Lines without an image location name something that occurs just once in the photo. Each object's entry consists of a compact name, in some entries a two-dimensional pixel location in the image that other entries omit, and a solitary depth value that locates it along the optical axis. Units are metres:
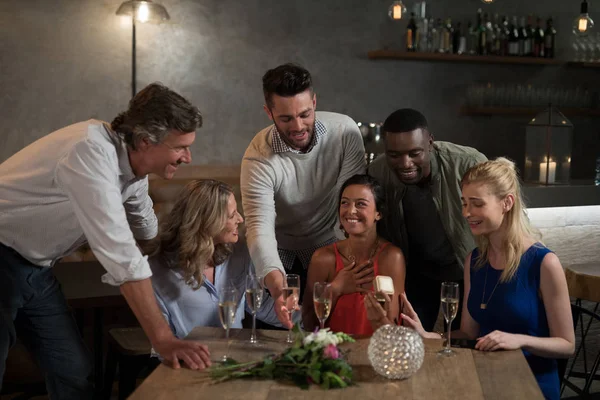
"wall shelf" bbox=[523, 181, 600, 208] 4.46
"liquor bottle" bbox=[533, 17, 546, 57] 6.32
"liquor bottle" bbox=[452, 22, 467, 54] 6.10
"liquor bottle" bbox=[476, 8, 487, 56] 6.17
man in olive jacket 2.74
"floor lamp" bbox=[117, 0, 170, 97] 5.18
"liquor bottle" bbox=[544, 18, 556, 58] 6.37
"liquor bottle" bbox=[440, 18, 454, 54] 6.05
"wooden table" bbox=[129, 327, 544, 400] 1.83
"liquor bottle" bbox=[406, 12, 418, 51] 5.96
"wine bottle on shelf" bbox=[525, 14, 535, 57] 6.30
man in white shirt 2.05
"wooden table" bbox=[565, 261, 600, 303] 3.62
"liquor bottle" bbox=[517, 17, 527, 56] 6.25
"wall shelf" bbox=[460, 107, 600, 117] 6.18
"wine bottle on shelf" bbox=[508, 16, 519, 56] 6.21
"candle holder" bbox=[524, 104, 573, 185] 4.81
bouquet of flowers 1.89
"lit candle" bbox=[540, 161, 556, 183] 4.76
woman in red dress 2.68
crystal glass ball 1.91
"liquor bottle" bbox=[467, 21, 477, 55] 6.19
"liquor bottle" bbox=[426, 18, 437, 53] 6.04
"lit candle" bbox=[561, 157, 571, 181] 4.83
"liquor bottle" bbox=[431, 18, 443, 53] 6.05
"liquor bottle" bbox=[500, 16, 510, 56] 6.25
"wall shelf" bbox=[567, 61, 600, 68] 6.52
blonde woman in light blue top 2.66
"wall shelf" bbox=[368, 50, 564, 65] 5.93
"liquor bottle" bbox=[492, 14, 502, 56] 6.20
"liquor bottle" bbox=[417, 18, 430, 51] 6.01
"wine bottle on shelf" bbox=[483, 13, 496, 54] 6.17
